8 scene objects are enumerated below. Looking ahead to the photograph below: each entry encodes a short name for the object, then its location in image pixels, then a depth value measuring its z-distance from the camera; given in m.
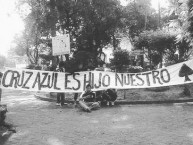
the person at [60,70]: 12.68
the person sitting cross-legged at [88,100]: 11.02
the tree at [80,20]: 19.28
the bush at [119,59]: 15.04
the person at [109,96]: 11.96
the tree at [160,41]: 15.75
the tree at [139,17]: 32.80
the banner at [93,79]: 11.72
